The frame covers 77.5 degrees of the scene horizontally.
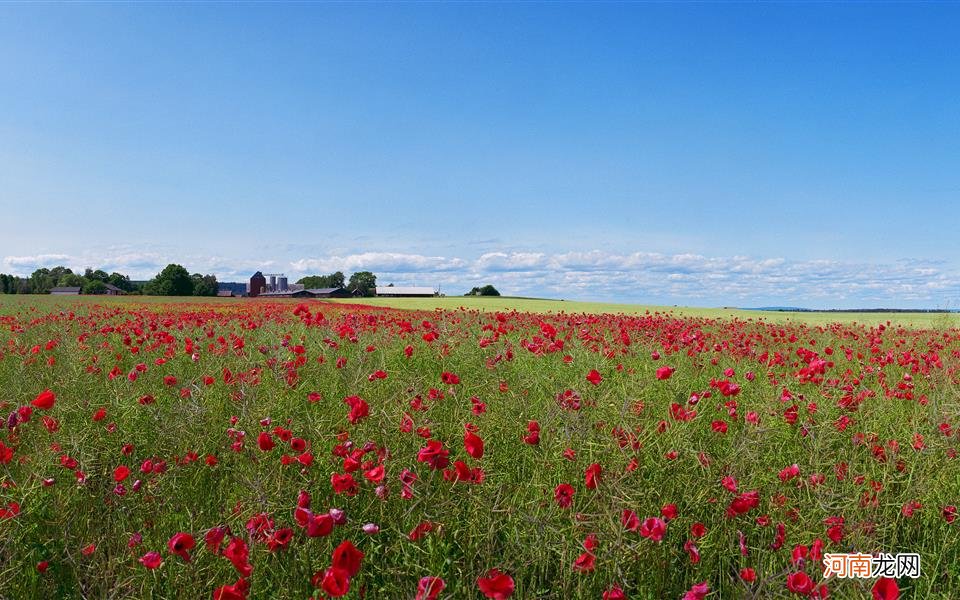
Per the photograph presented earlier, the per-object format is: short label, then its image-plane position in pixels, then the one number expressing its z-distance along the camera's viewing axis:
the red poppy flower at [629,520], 2.05
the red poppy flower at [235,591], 1.59
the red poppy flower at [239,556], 1.69
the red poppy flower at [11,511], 2.18
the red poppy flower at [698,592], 1.73
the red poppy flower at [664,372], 3.23
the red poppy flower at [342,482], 2.10
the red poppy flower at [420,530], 2.08
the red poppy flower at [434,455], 2.04
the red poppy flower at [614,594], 1.82
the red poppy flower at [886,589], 1.57
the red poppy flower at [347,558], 1.48
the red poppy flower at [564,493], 2.11
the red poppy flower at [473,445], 2.00
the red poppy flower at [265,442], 2.36
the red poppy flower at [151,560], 1.86
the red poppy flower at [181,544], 1.78
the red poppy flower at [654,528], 1.90
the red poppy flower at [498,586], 1.59
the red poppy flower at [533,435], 2.56
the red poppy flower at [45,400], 2.84
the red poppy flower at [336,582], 1.46
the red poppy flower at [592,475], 2.13
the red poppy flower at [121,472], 2.43
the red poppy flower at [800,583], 1.73
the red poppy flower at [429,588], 1.54
